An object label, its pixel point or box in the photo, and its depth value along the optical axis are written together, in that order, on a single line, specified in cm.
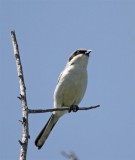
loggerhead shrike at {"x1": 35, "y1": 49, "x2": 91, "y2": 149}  1205
